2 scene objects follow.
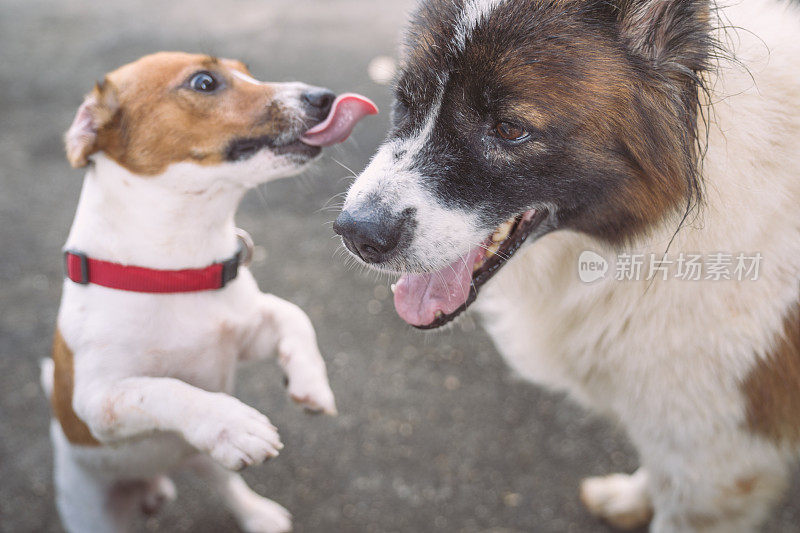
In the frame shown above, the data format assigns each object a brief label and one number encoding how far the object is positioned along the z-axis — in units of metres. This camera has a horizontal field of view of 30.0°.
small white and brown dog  0.96
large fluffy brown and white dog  0.89
